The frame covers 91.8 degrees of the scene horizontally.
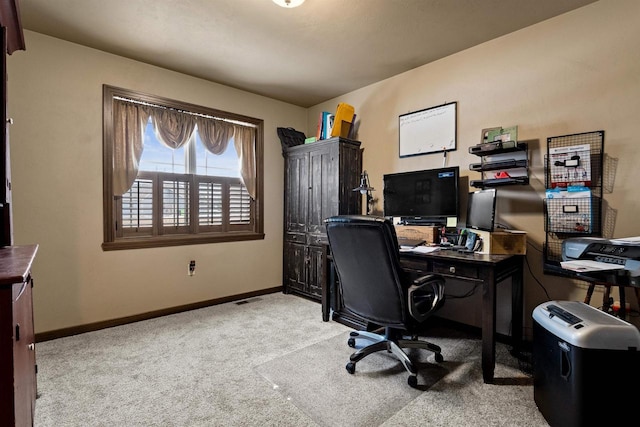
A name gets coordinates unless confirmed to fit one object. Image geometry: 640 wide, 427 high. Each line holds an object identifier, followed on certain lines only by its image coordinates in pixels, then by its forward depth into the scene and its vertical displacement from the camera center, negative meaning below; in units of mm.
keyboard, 2765 -289
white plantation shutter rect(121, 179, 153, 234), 3197 +41
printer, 1611 -236
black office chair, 1879 -478
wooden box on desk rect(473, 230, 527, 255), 2336 -246
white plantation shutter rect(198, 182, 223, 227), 3697 +83
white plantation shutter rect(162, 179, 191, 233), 3439 +65
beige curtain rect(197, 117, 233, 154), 3646 +933
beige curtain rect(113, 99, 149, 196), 3080 +696
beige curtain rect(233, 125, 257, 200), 3967 +752
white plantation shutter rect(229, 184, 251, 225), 3971 +76
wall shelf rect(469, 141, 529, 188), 2482 +393
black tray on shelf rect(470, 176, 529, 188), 2488 +239
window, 3092 +430
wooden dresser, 864 -417
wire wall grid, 2209 +159
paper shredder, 1392 -737
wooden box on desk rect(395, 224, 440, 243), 2826 -204
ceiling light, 2158 +1464
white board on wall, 3023 +825
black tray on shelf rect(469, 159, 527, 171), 2490 +379
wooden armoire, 3643 +141
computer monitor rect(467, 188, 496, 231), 2346 +4
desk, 2014 -450
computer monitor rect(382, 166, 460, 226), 2850 +148
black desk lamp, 3516 +258
